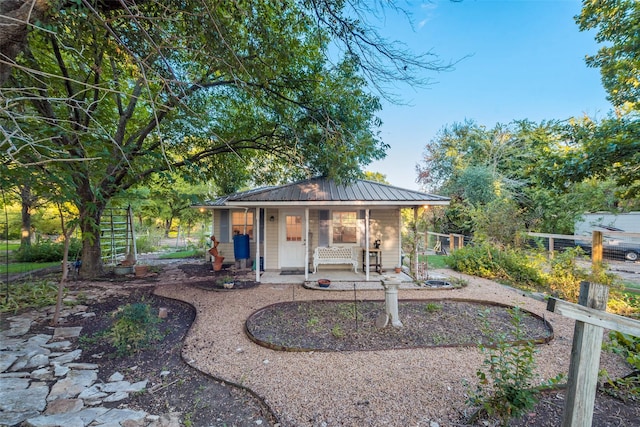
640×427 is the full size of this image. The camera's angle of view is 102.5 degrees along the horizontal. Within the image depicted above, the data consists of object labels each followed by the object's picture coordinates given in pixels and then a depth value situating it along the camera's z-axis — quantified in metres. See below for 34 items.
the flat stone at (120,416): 2.35
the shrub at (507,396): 2.10
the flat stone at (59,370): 3.09
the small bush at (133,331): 3.67
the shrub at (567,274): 6.00
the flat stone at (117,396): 2.68
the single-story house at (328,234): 8.45
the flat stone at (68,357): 3.38
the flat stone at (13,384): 2.76
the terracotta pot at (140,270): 8.09
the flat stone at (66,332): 4.07
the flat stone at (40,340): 3.78
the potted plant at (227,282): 6.75
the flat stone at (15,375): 2.97
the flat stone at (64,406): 2.45
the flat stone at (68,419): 2.25
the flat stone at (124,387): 2.84
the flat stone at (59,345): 3.71
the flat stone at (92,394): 2.69
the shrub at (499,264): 7.50
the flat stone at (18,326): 4.04
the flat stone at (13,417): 2.27
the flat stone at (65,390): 2.68
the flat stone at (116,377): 3.03
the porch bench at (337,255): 7.97
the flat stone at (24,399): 2.47
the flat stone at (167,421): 2.33
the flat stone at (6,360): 3.13
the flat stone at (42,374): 3.00
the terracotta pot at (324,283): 6.79
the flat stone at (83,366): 3.24
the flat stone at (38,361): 3.23
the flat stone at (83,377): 2.95
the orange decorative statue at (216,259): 8.85
